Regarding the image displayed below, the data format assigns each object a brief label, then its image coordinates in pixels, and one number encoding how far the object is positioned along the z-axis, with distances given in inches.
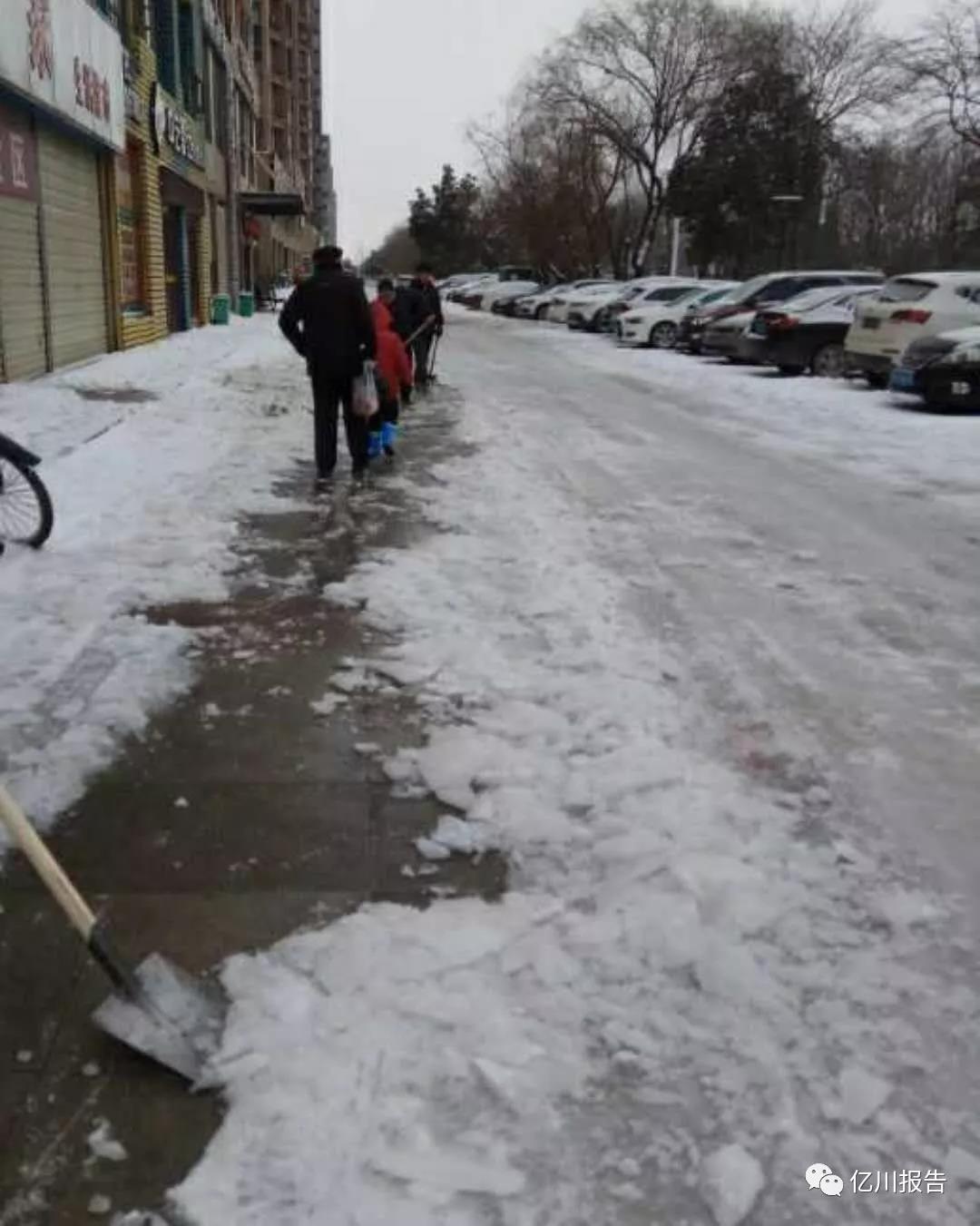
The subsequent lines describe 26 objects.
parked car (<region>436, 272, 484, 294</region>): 2755.4
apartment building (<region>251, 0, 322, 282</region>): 2554.1
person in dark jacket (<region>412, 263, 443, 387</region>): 601.0
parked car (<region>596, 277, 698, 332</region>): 1205.1
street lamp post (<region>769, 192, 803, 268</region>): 1808.6
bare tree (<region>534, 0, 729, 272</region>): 1822.1
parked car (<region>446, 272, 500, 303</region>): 2392.5
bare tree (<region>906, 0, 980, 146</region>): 1251.8
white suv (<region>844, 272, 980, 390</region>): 631.2
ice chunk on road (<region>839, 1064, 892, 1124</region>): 97.4
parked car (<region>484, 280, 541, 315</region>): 1935.3
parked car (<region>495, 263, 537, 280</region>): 2537.9
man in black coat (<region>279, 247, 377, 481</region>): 346.9
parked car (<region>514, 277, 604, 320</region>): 1689.2
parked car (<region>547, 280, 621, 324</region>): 1498.5
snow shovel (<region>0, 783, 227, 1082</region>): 102.0
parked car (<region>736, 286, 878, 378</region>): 764.6
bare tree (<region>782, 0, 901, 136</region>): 1846.7
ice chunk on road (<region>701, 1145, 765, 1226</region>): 88.0
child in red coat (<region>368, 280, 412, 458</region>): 404.5
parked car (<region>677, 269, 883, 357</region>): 919.7
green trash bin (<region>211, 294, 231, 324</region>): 1264.8
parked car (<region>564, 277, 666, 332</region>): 1333.7
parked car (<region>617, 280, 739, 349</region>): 1128.2
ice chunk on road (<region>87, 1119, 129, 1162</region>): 92.4
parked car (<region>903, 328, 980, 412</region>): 552.1
